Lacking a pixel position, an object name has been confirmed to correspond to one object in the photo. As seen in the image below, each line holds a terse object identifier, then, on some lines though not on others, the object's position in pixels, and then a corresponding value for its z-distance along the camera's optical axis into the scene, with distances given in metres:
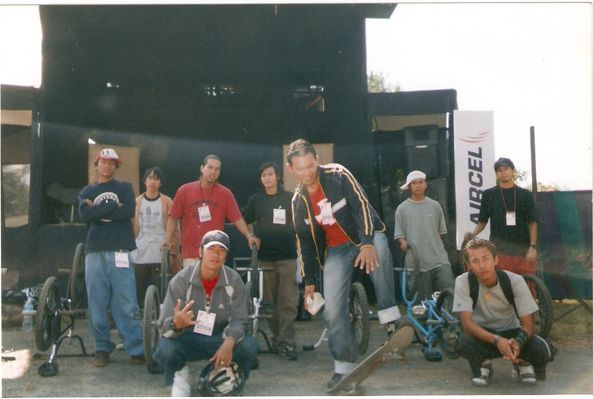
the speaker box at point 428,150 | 6.11
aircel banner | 5.27
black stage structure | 6.14
